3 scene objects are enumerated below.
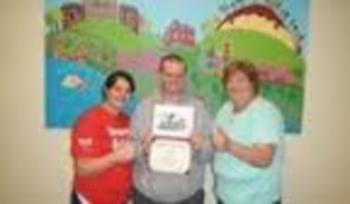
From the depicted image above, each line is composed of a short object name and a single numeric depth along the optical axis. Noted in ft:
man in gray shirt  6.88
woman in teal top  6.87
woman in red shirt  6.87
